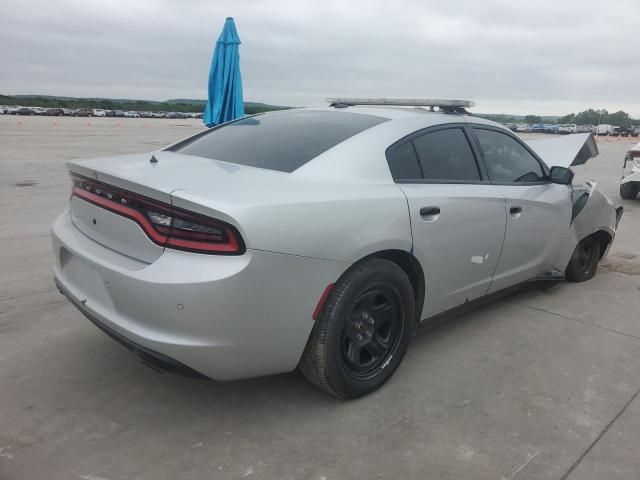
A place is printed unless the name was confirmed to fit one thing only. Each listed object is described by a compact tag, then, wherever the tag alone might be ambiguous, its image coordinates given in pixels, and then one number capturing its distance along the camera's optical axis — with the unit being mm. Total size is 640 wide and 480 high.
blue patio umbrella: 9727
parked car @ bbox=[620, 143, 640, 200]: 9179
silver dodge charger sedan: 2186
